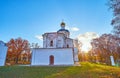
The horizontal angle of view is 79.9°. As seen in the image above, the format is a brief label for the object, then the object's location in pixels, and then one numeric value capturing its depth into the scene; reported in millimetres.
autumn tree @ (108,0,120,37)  7170
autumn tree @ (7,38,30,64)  25471
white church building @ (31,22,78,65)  13646
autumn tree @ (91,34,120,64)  21683
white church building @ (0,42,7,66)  15360
